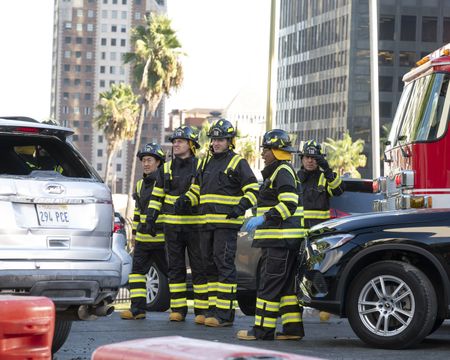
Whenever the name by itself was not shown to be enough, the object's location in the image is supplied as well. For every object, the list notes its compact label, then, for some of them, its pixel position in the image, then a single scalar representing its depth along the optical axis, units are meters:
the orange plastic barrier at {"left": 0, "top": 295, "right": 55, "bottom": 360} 6.21
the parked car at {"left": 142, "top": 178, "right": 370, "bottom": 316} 13.68
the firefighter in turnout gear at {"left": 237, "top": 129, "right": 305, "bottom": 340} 10.72
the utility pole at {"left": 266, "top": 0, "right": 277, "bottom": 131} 21.98
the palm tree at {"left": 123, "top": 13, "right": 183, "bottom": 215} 71.38
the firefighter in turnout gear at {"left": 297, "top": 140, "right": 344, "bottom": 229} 13.70
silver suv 8.38
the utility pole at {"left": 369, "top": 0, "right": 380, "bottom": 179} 25.20
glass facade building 98.25
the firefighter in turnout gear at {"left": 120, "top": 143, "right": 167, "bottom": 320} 13.35
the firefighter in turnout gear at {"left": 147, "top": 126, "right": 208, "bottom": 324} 12.66
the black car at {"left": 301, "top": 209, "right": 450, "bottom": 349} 9.86
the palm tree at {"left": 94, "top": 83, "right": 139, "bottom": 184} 90.81
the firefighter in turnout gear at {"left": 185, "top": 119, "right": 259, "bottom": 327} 12.16
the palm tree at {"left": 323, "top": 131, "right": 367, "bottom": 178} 107.56
